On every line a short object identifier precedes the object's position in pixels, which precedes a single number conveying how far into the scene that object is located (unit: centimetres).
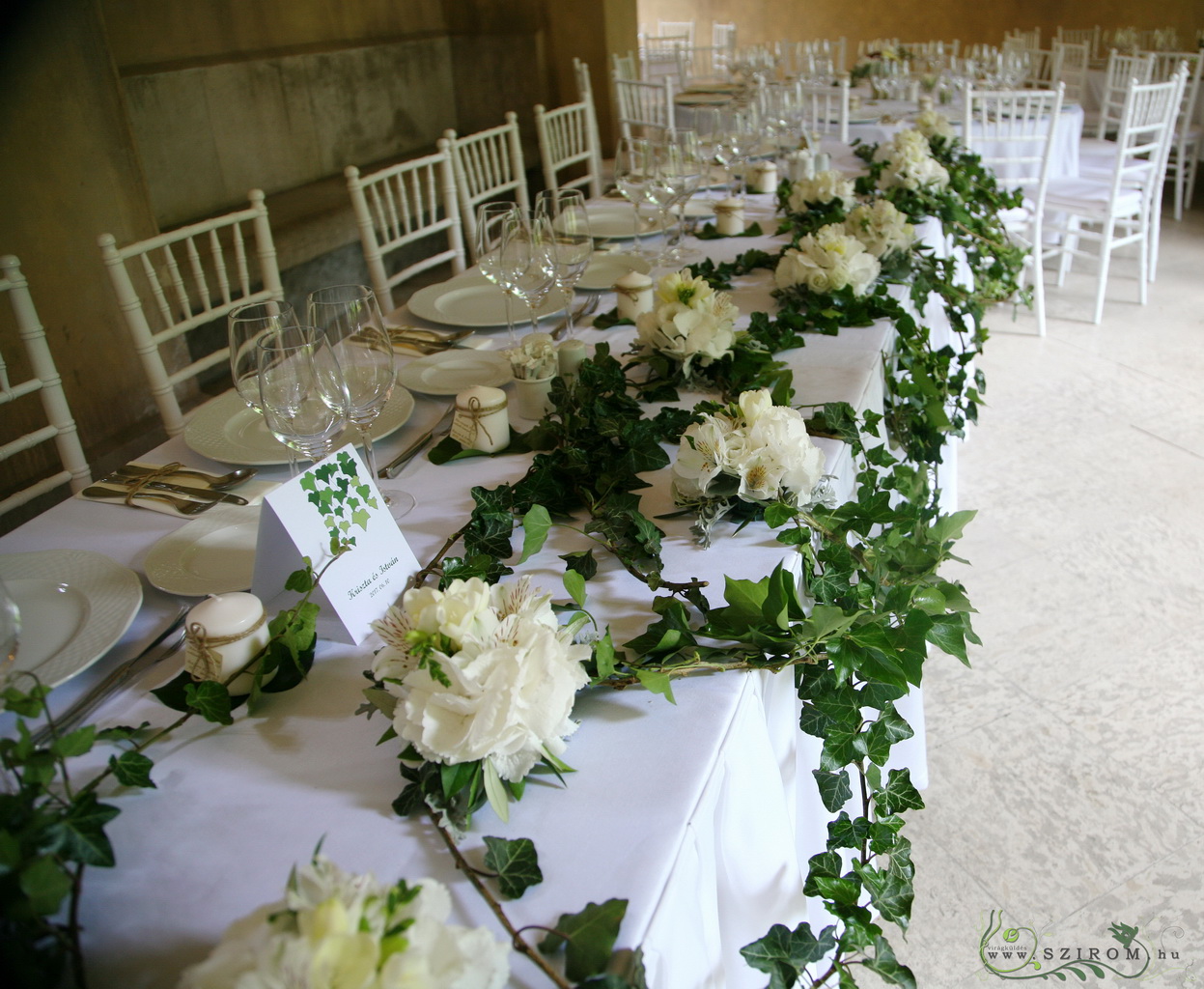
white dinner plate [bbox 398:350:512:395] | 144
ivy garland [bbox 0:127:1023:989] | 58
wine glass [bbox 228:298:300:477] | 101
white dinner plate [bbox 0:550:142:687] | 84
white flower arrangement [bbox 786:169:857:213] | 220
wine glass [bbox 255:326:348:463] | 95
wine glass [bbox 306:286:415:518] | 105
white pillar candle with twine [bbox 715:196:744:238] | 231
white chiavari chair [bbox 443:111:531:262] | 273
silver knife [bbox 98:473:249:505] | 113
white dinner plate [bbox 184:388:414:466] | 121
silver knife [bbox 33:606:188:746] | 76
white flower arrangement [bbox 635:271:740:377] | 133
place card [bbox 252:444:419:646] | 84
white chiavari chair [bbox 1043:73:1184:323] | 402
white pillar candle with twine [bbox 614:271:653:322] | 168
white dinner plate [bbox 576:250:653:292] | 191
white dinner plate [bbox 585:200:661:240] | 227
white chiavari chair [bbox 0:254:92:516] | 149
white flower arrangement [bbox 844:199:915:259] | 183
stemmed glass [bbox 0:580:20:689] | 80
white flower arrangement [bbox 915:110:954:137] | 293
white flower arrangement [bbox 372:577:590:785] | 65
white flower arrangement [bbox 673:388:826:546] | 96
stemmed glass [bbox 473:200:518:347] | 144
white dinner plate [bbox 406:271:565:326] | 171
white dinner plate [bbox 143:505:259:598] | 95
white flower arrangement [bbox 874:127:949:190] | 245
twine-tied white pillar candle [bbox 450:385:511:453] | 121
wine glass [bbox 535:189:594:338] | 149
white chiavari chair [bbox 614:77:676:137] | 452
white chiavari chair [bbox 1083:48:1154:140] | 566
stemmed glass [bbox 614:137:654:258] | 203
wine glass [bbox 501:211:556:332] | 143
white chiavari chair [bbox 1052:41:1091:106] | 613
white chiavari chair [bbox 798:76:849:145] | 365
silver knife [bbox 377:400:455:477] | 121
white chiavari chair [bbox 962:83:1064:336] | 378
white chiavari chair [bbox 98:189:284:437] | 165
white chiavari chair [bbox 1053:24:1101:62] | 730
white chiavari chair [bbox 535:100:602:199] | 328
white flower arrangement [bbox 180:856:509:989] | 44
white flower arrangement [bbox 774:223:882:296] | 166
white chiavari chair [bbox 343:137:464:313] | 221
